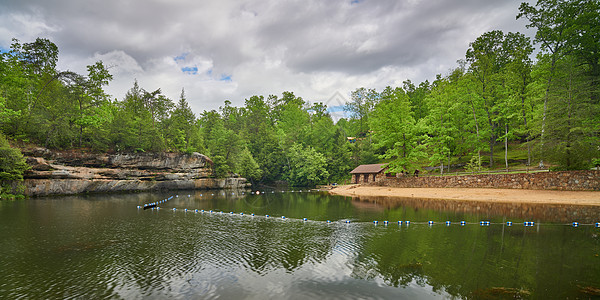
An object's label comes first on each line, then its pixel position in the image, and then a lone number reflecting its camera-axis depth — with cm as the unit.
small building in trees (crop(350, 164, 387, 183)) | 5684
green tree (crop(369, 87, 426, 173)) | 4869
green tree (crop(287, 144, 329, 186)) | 6706
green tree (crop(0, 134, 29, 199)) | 3688
